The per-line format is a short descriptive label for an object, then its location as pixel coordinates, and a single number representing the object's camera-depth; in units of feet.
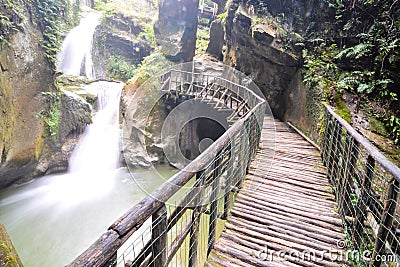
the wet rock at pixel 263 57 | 30.04
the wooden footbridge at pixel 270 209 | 5.08
